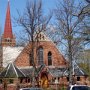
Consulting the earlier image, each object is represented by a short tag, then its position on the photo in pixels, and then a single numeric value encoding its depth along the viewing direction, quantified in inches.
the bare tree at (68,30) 1288.2
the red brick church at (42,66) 1672.0
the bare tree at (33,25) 1321.3
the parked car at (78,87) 685.8
